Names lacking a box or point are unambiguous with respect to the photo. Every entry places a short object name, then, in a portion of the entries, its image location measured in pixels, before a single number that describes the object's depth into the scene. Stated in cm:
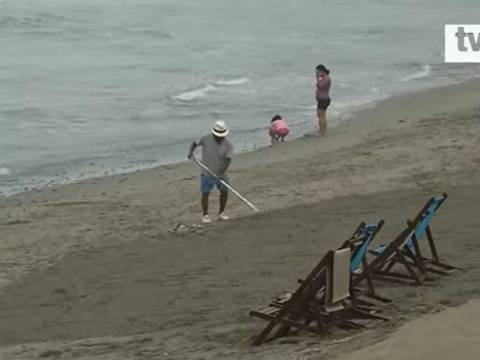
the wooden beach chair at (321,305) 1723
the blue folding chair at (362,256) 1856
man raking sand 2648
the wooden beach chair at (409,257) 1984
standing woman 3956
